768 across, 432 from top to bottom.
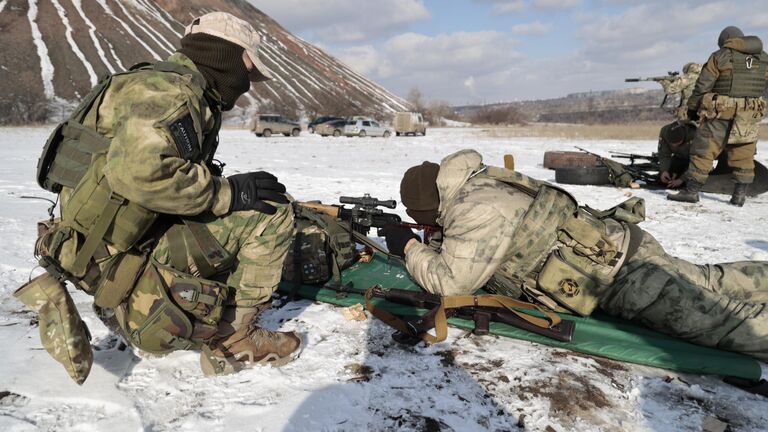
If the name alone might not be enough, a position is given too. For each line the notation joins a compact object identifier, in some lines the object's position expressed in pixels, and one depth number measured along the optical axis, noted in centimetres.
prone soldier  243
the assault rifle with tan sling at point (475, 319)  256
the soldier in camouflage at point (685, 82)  859
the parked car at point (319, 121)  2613
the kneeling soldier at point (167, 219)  185
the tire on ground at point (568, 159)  915
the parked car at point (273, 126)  2303
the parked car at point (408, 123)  2889
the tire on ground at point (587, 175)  806
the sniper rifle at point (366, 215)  318
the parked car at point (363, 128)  2539
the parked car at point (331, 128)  2514
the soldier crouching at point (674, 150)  708
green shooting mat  227
